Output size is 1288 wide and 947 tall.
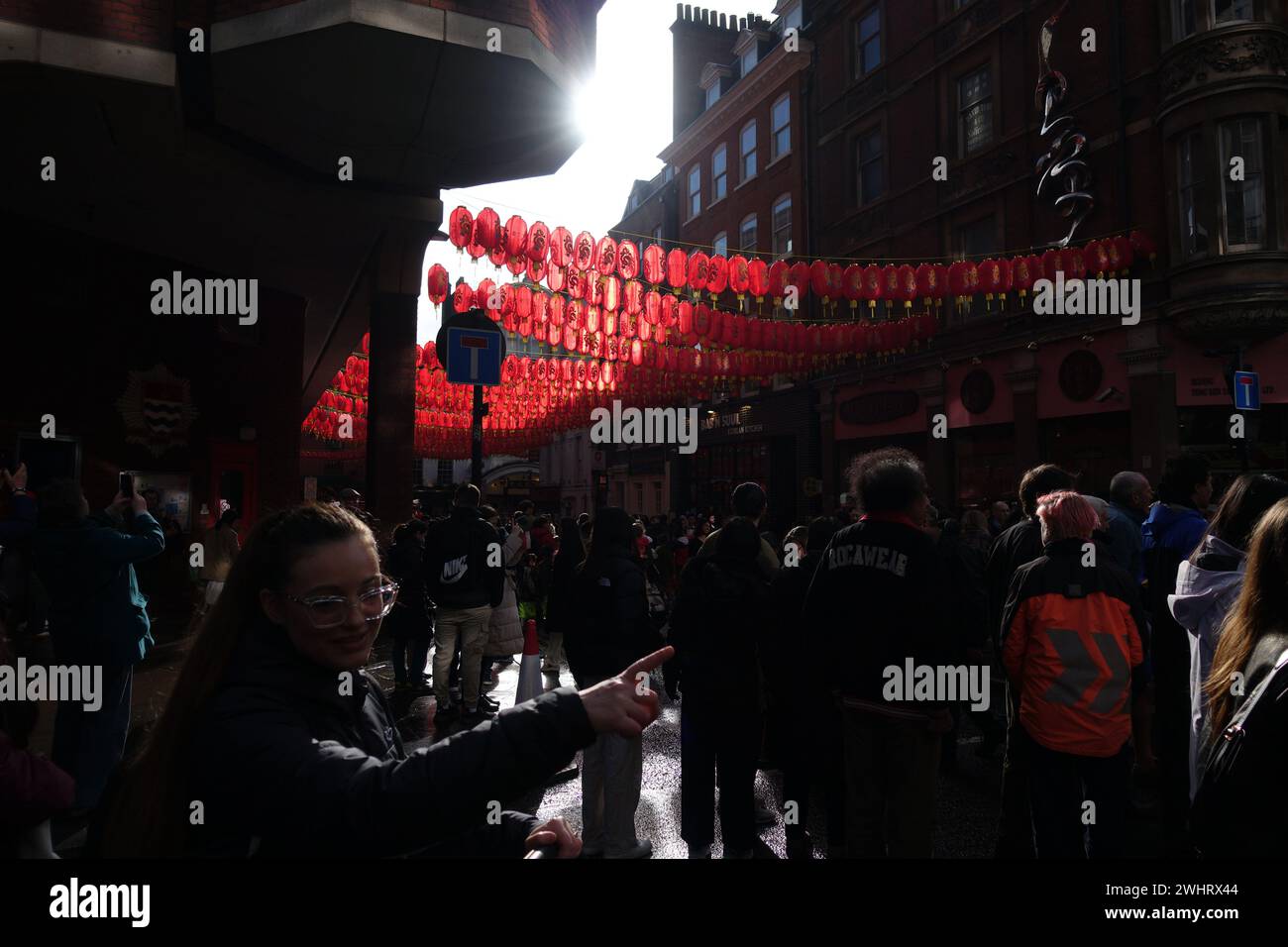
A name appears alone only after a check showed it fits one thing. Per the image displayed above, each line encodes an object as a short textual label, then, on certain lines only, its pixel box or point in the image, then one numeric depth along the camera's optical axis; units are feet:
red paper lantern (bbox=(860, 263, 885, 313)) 44.19
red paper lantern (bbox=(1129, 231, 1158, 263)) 46.73
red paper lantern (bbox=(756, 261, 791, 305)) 40.98
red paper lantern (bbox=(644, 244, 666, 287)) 38.75
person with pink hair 10.59
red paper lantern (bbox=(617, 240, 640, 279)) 37.14
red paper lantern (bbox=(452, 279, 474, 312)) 41.09
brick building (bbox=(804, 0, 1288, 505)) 43.86
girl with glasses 4.16
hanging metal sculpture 50.83
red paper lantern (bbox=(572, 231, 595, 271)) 35.06
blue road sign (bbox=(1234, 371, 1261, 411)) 31.71
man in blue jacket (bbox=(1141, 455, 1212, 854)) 14.11
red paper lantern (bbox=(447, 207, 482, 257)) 31.76
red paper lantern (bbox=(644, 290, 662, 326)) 41.39
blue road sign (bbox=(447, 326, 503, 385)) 23.93
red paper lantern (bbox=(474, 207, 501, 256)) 31.99
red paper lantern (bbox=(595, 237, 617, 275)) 36.14
